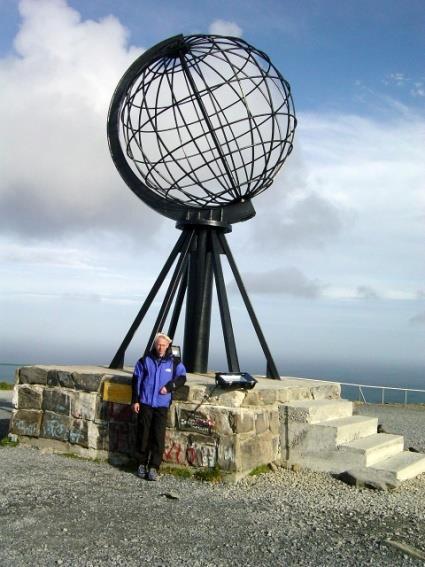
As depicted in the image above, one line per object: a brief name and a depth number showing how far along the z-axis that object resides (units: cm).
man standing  620
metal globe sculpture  765
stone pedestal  614
